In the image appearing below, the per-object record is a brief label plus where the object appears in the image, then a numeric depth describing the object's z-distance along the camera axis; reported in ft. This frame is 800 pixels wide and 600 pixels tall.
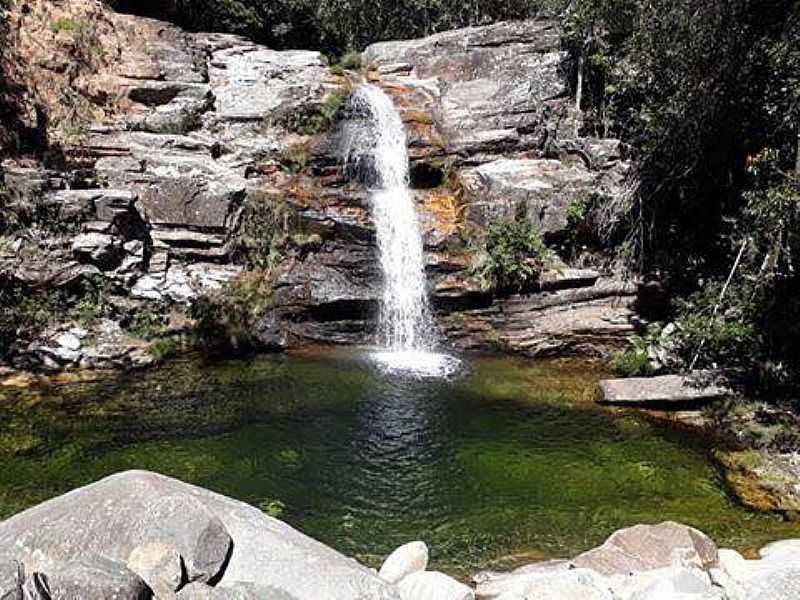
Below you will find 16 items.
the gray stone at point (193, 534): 14.32
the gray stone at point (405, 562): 17.52
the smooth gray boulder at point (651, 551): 17.46
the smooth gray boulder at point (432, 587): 15.61
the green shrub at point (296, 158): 49.73
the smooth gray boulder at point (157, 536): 14.16
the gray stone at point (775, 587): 14.44
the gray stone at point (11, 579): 11.43
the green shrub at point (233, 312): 40.37
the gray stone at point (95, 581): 12.26
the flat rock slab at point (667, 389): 32.14
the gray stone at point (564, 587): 15.06
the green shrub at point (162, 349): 38.27
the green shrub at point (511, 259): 43.06
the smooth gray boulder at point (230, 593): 13.64
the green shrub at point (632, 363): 36.91
